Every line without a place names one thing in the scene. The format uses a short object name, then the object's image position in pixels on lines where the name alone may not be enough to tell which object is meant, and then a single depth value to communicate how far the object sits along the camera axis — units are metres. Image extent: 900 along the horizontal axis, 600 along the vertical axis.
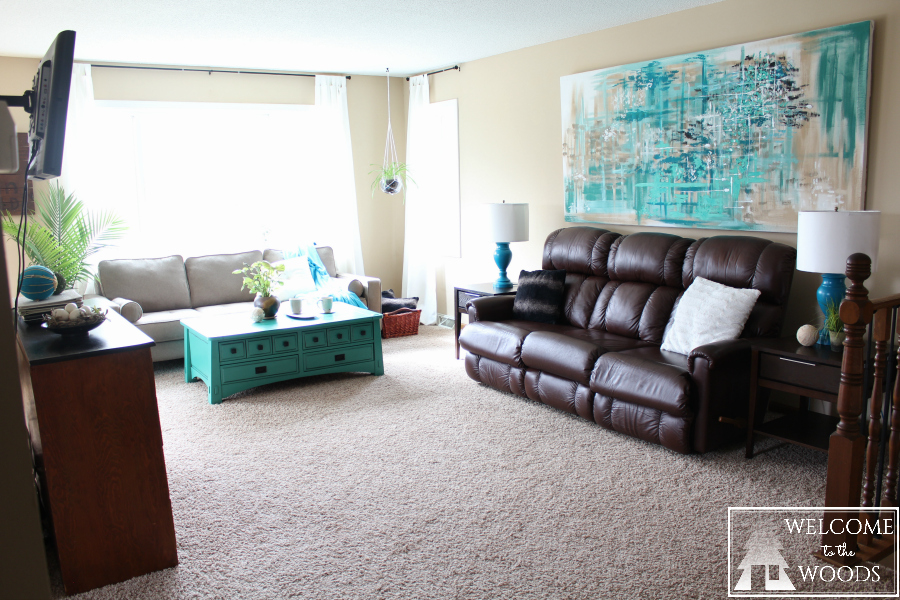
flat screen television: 1.86
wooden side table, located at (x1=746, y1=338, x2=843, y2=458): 3.01
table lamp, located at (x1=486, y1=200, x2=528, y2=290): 5.23
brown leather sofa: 3.35
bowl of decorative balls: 2.57
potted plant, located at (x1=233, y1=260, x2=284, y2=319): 4.81
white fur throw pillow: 3.58
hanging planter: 6.87
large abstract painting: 3.61
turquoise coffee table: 4.46
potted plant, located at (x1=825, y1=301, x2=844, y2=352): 3.12
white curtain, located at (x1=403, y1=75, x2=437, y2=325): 6.81
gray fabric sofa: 5.21
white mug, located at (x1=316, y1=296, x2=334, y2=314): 5.02
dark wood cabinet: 2.34
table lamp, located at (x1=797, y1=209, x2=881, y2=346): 3.14
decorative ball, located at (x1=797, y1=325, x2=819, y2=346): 3.19
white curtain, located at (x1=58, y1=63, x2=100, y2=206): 5.53
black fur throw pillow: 4.67
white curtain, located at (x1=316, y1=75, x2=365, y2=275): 6.66
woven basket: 6.25
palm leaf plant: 5.00
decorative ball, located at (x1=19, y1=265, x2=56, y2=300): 3.15
